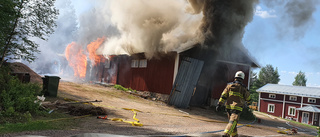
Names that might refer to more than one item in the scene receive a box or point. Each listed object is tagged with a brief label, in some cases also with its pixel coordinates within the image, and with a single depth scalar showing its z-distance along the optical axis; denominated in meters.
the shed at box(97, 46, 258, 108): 15.52
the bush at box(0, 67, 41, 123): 6.63
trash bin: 10.95
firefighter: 6.34
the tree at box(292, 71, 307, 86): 86.56
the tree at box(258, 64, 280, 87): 85.19
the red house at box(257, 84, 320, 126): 39.09
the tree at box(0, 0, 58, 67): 8.88
